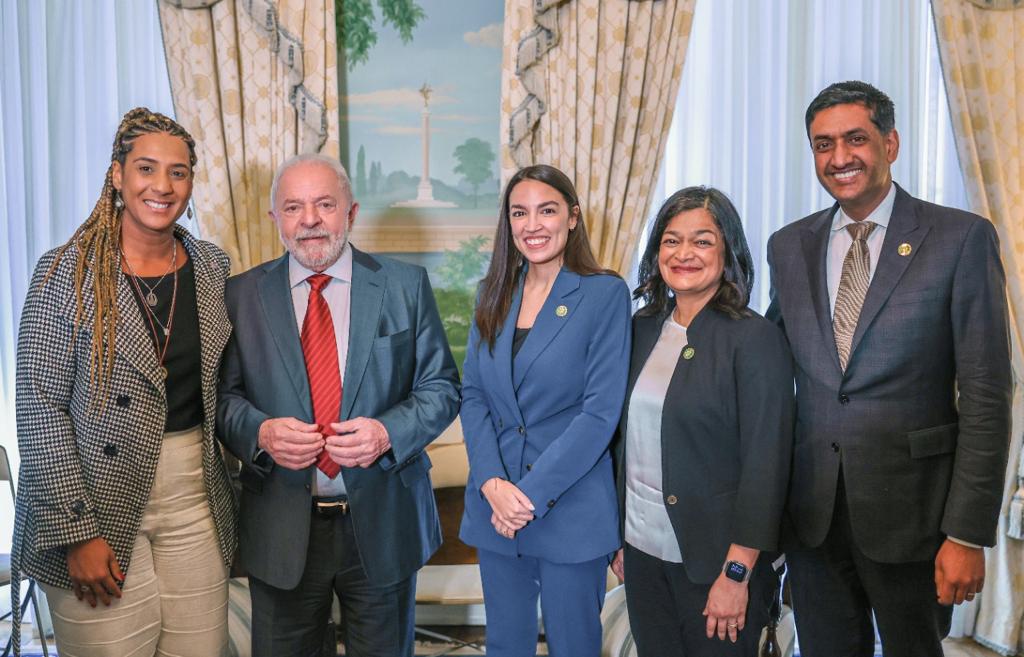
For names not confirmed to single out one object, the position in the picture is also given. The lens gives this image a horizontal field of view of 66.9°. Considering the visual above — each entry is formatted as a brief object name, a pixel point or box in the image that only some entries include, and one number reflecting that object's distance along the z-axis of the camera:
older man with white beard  1.96
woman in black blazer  1.73
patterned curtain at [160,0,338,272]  3.16
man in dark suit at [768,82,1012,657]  1.74
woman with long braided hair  1.80
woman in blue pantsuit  1.90
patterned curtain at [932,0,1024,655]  3.18
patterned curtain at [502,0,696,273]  3.17
